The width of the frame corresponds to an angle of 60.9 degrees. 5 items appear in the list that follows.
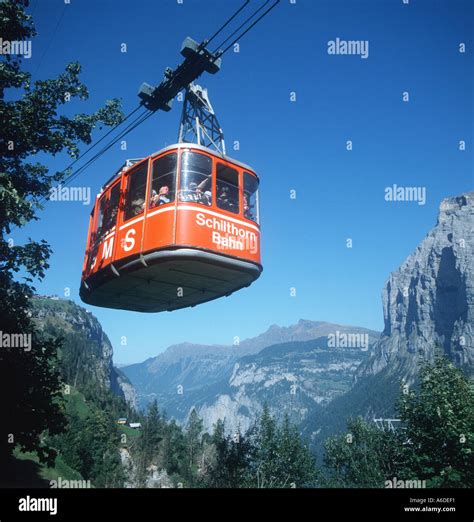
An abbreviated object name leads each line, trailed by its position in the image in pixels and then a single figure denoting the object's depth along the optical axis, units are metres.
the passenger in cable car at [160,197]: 9.70
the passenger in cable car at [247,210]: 10.79
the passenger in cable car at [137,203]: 10.34
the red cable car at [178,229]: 9.35
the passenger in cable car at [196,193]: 9.48
